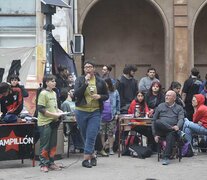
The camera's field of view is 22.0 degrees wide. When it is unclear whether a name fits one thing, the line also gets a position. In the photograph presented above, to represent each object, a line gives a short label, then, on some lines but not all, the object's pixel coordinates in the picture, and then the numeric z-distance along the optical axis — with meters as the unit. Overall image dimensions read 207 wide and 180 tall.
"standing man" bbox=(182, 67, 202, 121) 13.03
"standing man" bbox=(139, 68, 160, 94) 12.74
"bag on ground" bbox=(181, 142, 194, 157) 11.12
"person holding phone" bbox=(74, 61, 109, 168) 9.61
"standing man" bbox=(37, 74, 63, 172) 9.41
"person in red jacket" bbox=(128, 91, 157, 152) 11.36
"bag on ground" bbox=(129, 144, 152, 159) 10.92
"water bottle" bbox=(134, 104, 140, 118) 11.28
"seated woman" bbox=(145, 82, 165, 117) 11.46
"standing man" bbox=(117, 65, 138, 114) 12.35
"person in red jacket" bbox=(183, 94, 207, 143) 11.19
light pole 10.81
